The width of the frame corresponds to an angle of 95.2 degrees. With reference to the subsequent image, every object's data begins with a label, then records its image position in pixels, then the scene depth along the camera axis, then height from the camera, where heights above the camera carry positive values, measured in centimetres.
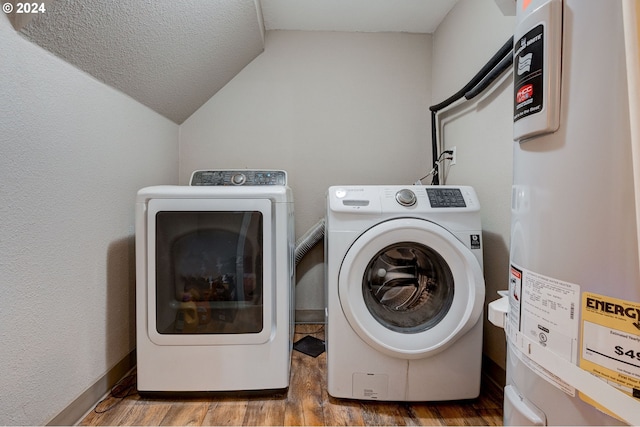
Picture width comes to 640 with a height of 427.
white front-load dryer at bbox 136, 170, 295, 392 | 115 -36
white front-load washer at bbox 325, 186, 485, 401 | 113 -39
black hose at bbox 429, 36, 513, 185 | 118 +60
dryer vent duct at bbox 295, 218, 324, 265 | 186 -22
